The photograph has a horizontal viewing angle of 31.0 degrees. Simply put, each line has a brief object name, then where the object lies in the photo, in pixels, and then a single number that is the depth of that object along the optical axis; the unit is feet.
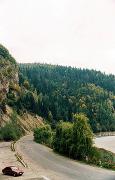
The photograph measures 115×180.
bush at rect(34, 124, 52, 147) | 245.24
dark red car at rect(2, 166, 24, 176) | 113.48
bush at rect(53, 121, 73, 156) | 163.84
